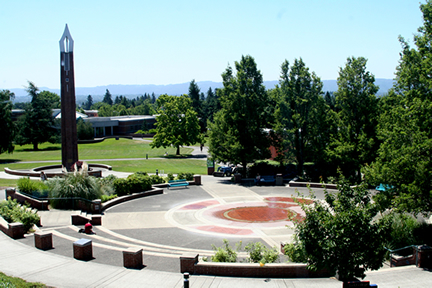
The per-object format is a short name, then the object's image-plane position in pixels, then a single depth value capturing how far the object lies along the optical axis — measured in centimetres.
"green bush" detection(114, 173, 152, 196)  2661
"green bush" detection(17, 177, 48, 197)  2455
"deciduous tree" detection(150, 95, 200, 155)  6662
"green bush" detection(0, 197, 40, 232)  1748
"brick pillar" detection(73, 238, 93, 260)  1320
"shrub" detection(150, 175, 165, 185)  3044
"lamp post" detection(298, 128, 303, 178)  3391
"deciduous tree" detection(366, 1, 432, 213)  1549
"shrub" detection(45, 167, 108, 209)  2308
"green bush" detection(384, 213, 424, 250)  1491
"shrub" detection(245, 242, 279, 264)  1243
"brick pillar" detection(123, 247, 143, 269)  1242
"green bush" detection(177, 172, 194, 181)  3245
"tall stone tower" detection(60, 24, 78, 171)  3475
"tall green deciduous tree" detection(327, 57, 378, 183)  3170
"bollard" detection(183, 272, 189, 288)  995
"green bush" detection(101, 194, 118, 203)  2436
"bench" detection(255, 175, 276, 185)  3209
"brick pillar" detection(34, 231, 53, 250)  1436
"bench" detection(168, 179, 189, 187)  3072
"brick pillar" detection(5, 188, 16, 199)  2520
